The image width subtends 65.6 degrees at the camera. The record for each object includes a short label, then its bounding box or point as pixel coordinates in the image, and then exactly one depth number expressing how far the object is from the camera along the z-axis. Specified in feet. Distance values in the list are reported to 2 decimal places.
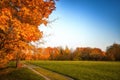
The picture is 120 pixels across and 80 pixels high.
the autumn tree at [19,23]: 20.04
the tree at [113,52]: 174.53
